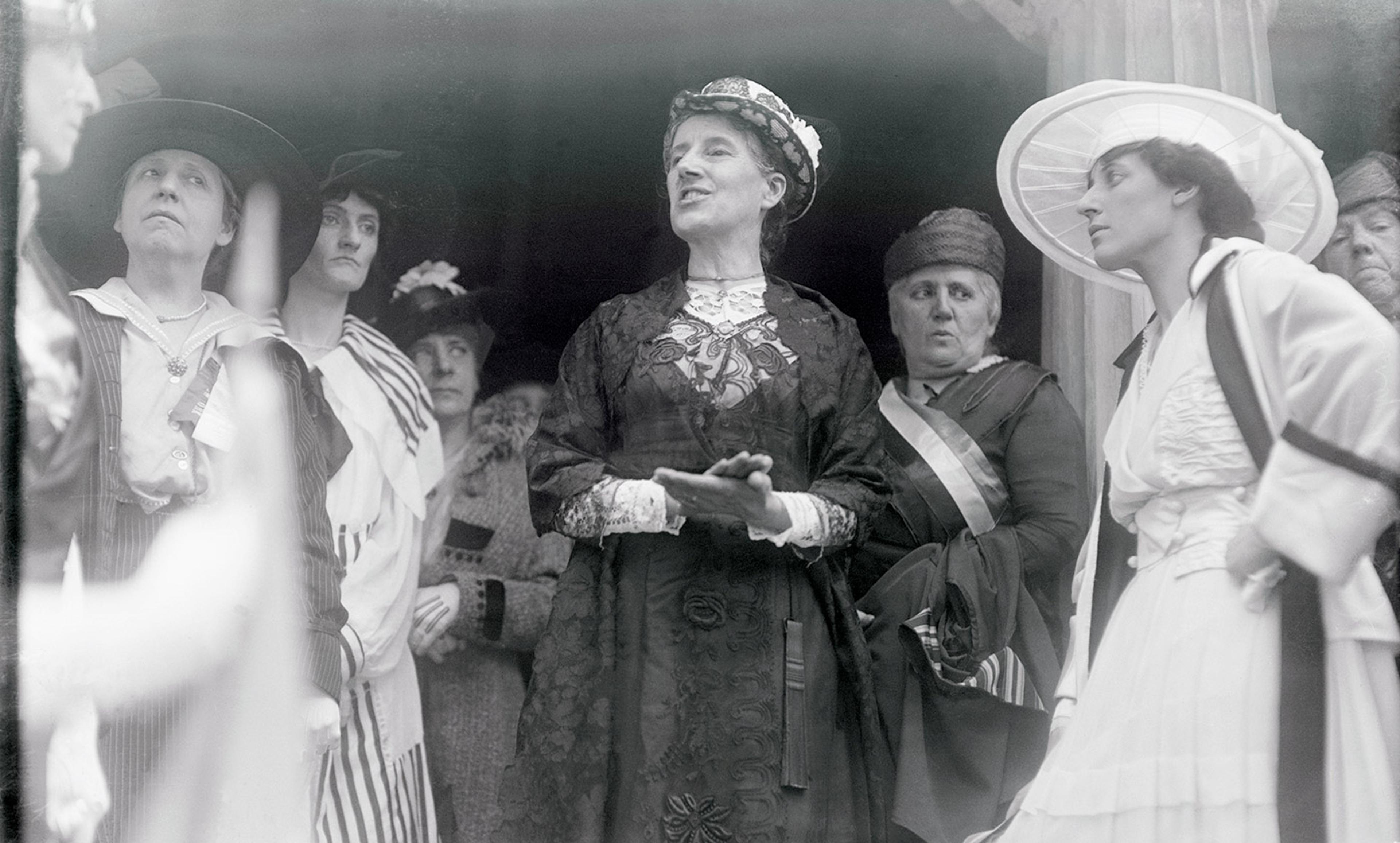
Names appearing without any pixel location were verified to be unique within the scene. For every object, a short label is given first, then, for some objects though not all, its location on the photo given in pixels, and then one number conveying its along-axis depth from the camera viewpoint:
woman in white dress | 4.55
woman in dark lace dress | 4.82
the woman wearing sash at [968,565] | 5.12
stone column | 5.48
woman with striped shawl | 5.45
